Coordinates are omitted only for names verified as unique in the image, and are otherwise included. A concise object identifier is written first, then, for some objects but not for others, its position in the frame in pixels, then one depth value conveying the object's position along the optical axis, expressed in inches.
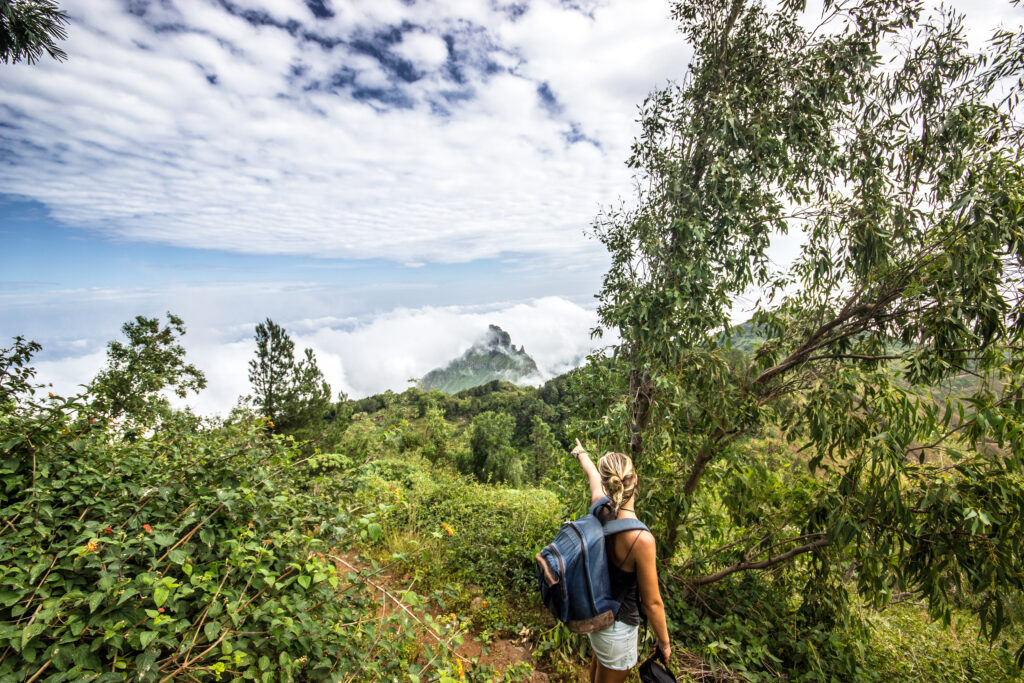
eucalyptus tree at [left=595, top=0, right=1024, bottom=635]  110.4
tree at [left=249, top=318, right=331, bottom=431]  623.5
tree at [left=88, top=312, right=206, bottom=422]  663.1
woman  79.9
